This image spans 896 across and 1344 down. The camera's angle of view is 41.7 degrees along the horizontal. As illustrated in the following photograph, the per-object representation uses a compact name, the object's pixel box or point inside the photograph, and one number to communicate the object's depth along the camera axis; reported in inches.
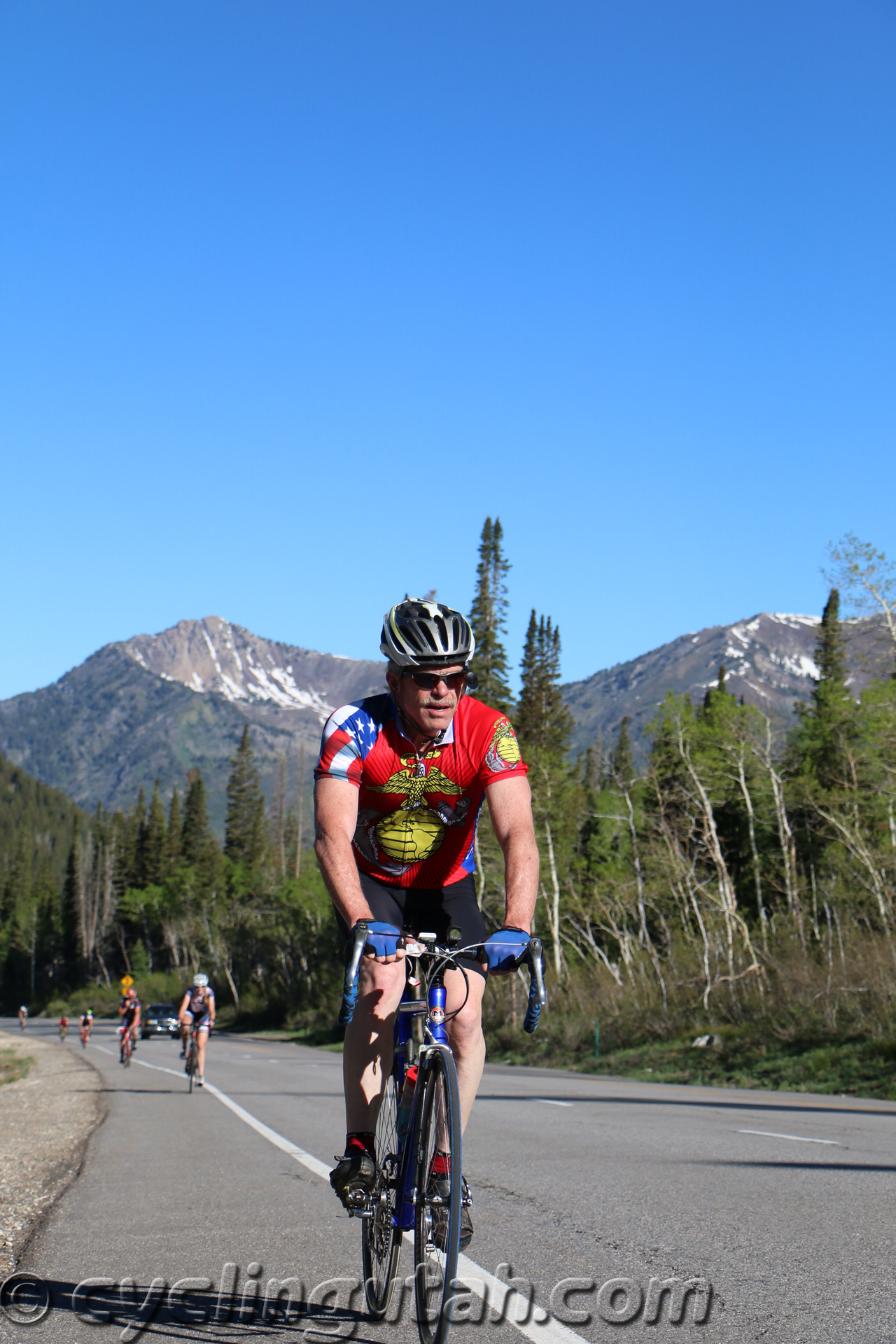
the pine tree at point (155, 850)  5319.9
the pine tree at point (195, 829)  5290.4
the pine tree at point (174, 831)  5329.7
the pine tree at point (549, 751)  2169.0
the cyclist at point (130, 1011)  1460.4
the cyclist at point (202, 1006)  877.2
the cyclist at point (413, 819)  171.5
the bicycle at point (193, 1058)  882.8
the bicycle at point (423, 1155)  147.9
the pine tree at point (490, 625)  2613.2
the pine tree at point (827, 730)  1962.4
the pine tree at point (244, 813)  5054.1
